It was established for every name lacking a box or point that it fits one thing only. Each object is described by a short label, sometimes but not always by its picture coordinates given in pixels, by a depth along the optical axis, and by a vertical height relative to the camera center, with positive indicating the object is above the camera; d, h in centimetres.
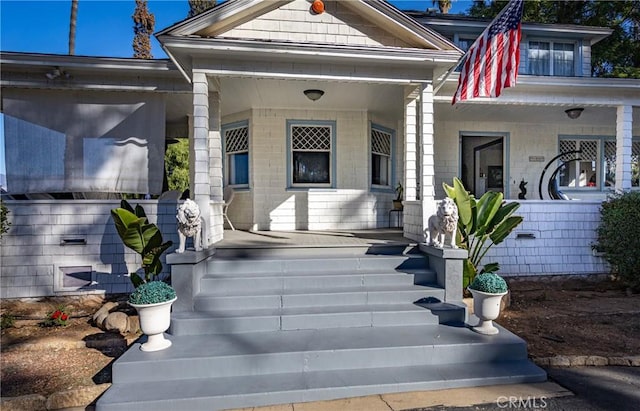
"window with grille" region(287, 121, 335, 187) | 752 +100
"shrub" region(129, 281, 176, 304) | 314 -88
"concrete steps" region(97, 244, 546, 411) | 288 -139
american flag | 464 +196
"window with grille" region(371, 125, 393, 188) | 793 +100
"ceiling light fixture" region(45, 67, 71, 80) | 547 +201
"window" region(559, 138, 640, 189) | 900 +90
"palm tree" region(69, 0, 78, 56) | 1449 +738
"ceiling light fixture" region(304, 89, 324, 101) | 611 +186
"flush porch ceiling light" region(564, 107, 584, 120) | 720 +182
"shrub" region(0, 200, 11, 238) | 515 -30
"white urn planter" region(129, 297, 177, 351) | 315 -114
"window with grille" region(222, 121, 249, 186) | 765 +103
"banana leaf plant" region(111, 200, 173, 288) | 434 -51
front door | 898 +93
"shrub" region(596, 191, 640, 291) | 596 -68
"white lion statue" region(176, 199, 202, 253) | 391 -25
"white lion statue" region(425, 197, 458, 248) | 413 -33
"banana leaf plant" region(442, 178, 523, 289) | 478 -29
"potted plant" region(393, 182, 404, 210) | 800 -1
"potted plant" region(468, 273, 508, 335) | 351 -103
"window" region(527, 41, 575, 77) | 925 +380
